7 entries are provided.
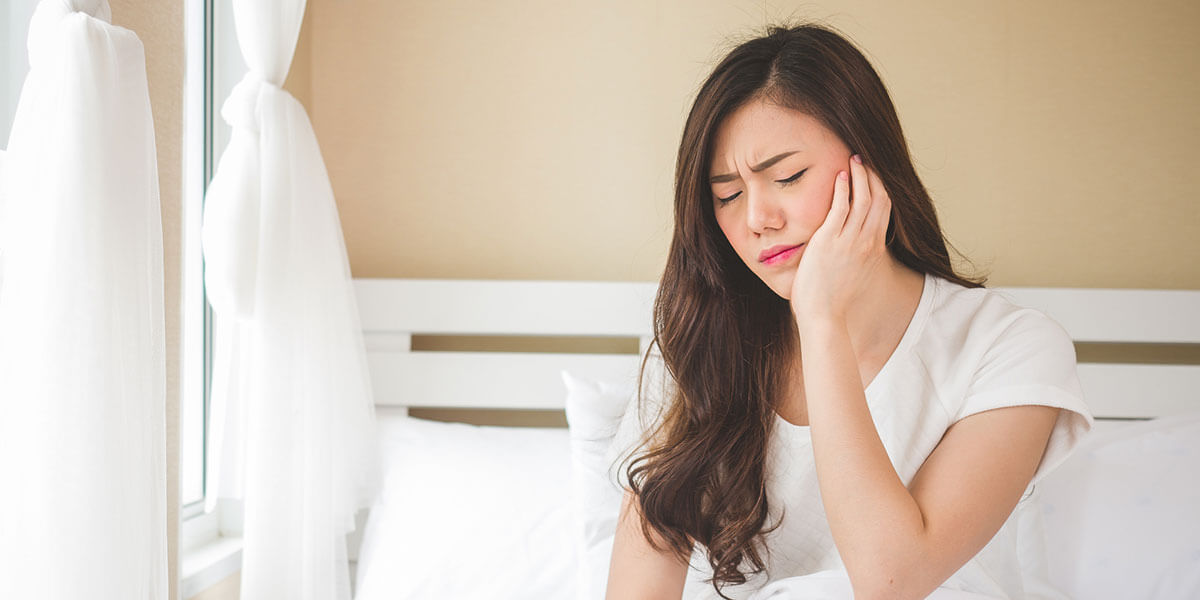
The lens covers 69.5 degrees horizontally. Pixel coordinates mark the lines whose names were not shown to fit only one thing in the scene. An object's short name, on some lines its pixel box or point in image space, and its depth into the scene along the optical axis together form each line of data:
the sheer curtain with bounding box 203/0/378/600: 1.51
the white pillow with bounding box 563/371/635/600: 1.59
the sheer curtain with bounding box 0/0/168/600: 0.96
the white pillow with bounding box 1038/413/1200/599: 1.54
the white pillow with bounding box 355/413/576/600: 1.65
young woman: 1.02
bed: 1.62
